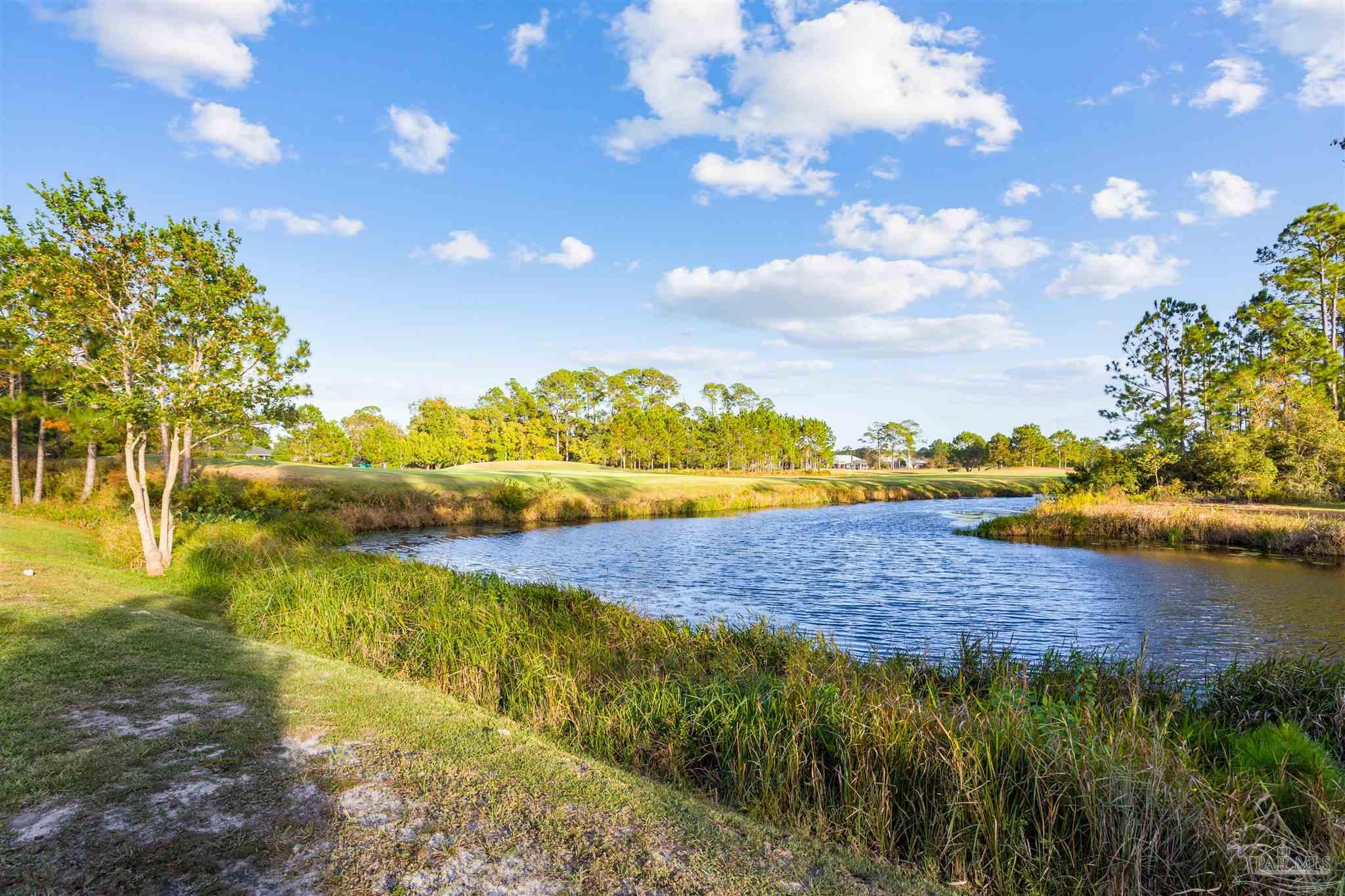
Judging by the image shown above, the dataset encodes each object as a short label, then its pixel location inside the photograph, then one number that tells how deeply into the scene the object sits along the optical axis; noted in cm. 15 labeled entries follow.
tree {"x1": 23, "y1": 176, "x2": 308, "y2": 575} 1201
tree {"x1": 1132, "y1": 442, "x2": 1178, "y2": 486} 3497
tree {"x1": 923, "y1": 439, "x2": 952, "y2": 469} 14775
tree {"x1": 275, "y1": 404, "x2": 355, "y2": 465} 8823
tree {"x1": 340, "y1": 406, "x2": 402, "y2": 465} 9200
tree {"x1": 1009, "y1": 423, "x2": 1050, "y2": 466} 11750
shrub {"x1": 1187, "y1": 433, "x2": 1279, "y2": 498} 3116
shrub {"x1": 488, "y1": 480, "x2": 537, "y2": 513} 3778
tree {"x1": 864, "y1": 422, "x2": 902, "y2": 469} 14700
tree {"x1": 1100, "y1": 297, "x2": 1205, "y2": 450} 3706
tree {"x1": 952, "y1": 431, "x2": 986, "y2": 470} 13175
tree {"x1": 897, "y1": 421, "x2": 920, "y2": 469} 14600
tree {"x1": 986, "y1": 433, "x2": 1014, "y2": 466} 11975
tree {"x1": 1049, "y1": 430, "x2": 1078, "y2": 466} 12144
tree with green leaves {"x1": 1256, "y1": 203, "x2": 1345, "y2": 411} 3712
